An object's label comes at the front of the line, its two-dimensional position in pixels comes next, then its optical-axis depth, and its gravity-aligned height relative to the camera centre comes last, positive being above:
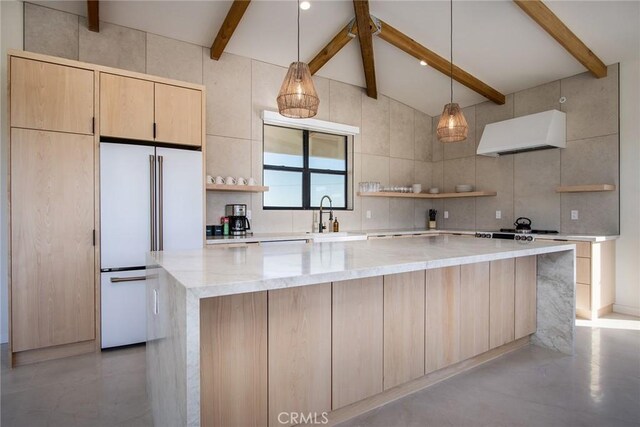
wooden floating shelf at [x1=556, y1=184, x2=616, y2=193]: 3.93 +0.27
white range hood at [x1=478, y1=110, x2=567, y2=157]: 4.31 +1.02
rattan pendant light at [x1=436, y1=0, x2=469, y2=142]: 3.02 +0.76
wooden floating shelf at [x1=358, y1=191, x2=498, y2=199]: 5.19 +0.26
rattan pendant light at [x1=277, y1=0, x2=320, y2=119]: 2.27 +0.80
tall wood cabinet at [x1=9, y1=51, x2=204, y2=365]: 2.61 +0.15
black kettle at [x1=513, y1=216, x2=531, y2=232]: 4.64 -0.20
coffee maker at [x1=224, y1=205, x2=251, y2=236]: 3.88 -0.11
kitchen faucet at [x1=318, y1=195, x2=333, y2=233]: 4.71 -0.03
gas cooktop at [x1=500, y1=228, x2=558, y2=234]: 4.43 -0.28
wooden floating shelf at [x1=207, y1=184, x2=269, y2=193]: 3.78 +0.27
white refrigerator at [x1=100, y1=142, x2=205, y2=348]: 2.90 -0.08
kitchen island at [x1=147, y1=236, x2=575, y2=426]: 1.30 -0.58
